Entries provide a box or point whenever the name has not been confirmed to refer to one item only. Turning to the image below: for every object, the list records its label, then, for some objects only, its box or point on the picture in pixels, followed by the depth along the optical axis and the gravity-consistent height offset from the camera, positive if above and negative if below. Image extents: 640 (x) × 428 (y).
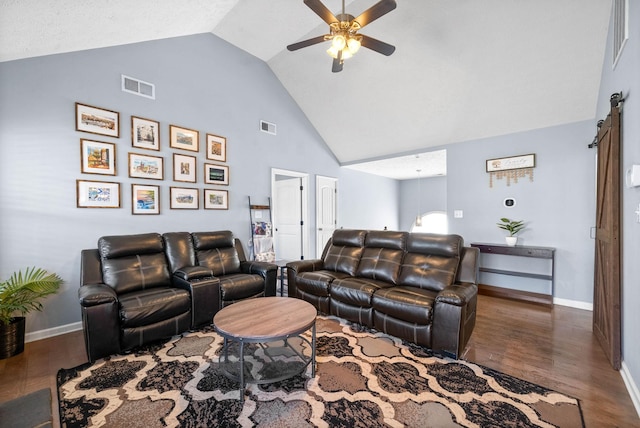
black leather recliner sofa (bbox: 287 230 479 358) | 2.43 -0.81
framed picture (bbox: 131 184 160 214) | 3.51 +0.14
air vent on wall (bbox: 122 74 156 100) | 3.43 +1.55
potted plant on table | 4.22 -0.31
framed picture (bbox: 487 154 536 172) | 4.18 +0.69
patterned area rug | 1.70 -1.27
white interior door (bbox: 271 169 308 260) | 5.75 -0.16
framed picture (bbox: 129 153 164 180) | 3.49 +0.56
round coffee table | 1.88 -0.83
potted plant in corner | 2.43 -0.81
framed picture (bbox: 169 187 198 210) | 3.87 +0.17
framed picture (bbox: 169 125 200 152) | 3.85 +1.01
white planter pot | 4.20 -0.49
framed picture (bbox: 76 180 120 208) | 3.11 +0.19
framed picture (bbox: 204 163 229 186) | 4.21 +0.55
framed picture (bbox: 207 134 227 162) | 4.25 +0.96
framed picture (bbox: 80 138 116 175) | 3.12 +0.61
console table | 3.93 -0.97
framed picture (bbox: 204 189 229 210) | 4.23 +0.16
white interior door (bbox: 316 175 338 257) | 5.98 +0.00
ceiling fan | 2.35 +1.63
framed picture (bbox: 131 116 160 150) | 3.50 +0.99
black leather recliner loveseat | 2.37 -0.80
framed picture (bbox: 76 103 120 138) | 3.10 +1.03
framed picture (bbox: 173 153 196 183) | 3.89 +0.60
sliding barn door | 2.27 -0.29
